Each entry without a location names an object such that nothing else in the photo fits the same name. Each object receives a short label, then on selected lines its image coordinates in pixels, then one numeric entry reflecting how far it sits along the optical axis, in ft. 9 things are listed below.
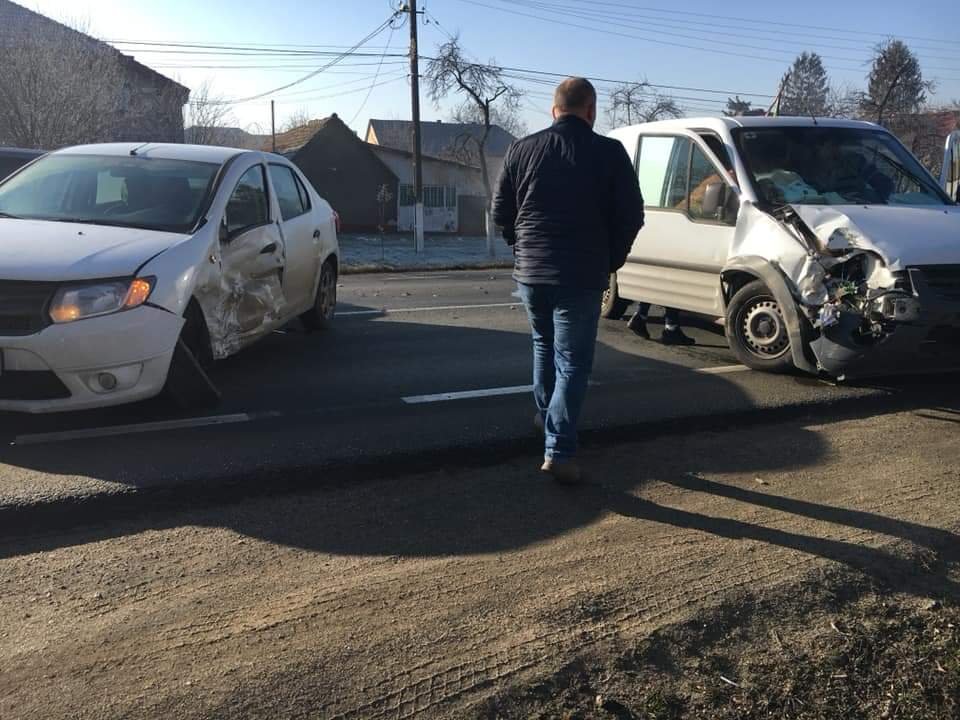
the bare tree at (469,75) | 97.66
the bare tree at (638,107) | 117.39
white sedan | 13.94
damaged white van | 17.67
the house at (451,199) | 136.15
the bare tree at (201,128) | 116.37
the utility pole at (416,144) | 82.74
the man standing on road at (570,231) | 12.95
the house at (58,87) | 73.97
